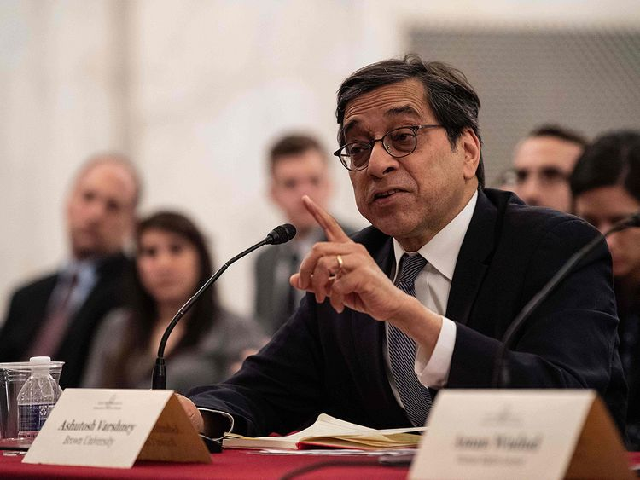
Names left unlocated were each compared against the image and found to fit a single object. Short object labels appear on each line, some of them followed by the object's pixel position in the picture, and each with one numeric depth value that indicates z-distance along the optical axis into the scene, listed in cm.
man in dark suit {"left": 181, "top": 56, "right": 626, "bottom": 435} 407
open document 388
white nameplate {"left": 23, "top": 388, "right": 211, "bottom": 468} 346
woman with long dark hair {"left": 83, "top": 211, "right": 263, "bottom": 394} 841
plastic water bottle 421
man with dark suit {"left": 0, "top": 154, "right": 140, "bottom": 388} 977
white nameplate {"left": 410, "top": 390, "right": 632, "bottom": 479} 264
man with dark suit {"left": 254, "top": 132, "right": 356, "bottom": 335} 966
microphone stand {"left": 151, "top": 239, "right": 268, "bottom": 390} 426
